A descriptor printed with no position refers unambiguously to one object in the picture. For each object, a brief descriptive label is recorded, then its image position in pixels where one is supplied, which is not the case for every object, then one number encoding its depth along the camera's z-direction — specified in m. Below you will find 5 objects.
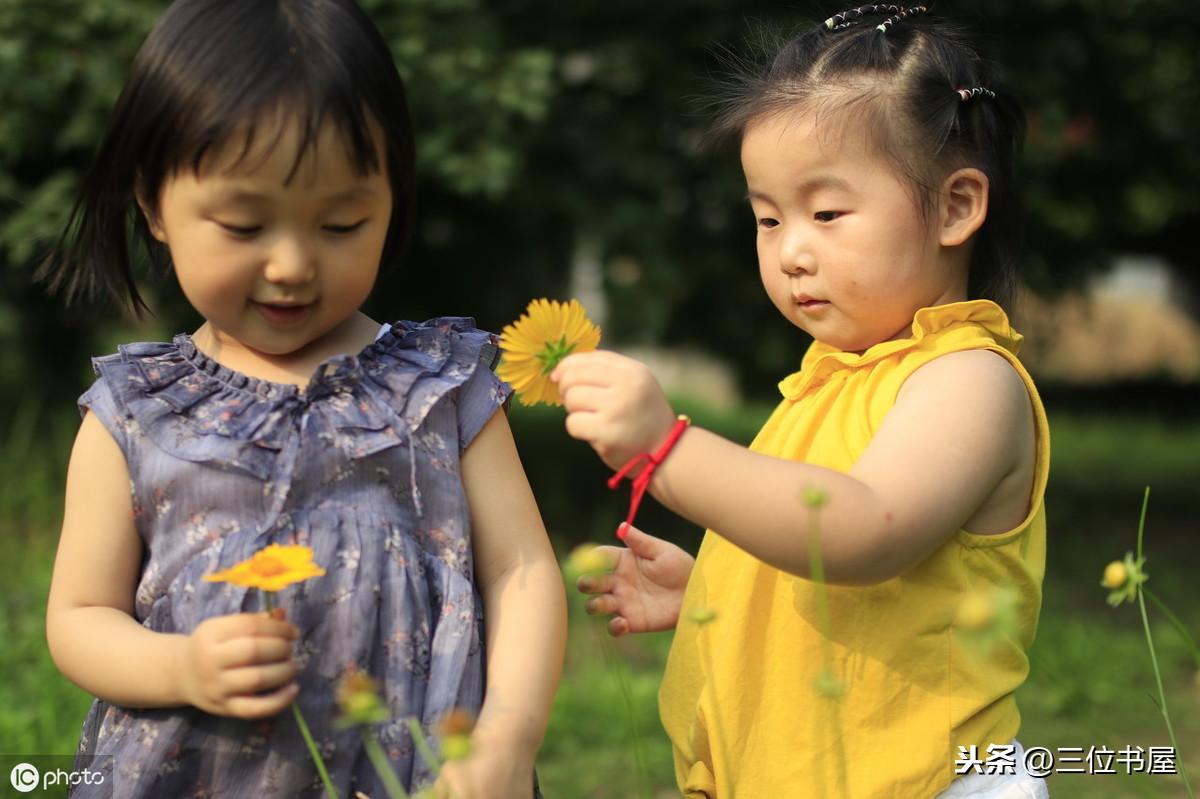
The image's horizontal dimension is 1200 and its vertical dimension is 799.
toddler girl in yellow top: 1.75
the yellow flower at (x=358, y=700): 1.35
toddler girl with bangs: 1.59
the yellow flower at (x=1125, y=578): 1.57
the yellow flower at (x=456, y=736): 1.31
